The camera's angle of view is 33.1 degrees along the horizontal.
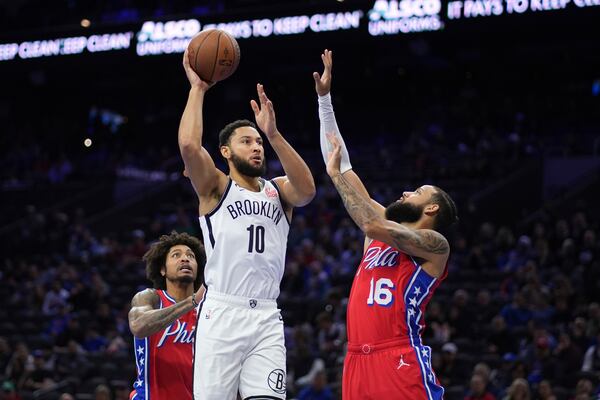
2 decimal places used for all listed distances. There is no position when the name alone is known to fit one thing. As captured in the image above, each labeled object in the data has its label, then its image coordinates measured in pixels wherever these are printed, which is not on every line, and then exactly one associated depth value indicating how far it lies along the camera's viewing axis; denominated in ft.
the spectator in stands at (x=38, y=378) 51.16
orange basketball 20.86
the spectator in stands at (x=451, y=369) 40.86
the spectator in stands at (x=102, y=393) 40.40
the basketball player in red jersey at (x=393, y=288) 20.77
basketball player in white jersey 19.98
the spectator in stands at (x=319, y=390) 39.78
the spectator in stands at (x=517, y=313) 45.70
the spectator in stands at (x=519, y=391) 34.88
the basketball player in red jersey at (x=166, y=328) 23.25
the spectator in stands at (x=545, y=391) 35.96
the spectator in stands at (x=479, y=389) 36.58
